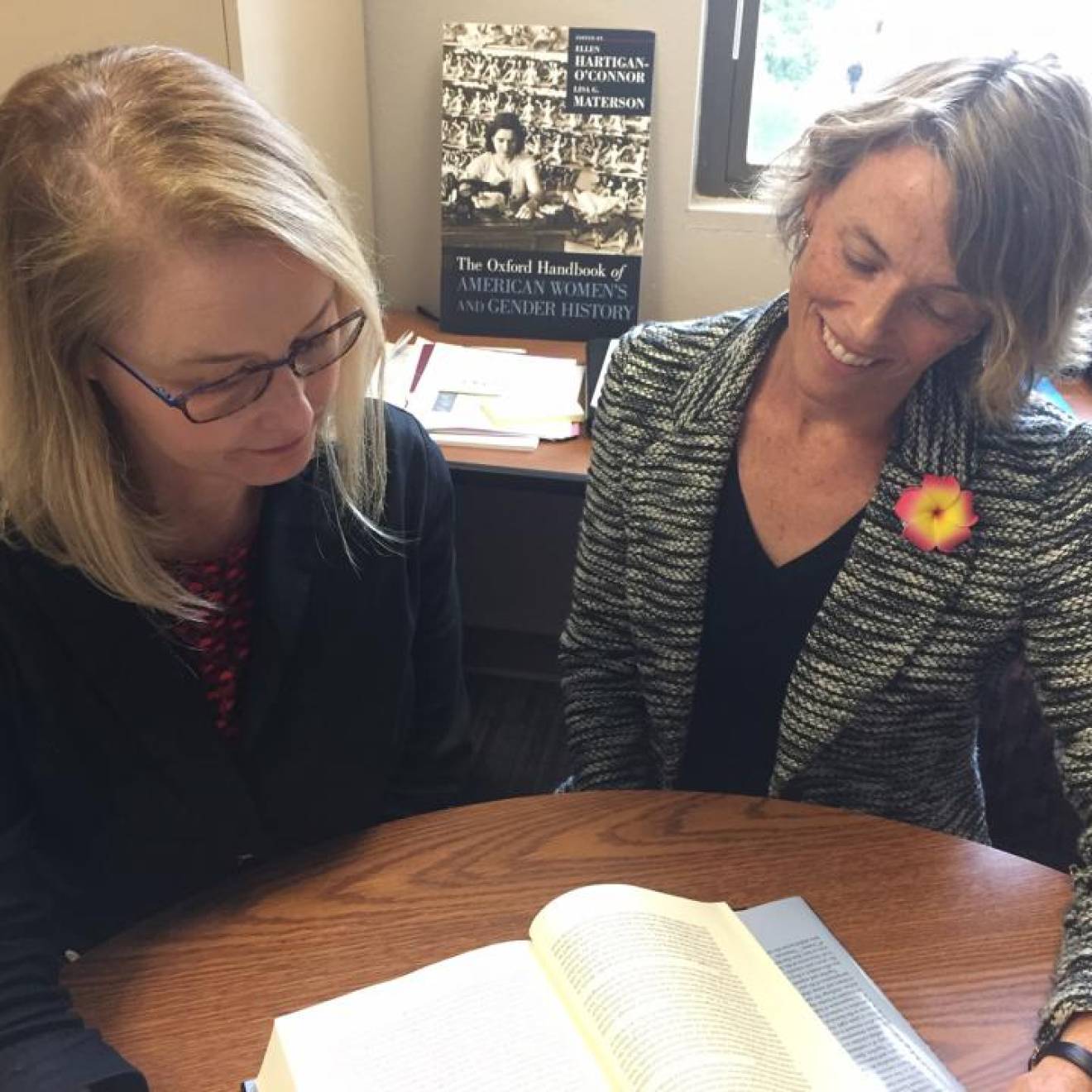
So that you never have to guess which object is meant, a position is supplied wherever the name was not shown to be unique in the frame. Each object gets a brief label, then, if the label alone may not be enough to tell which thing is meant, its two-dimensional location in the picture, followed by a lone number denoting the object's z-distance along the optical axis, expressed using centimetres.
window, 186
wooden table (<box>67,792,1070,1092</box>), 84
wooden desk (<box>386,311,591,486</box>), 155
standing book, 186
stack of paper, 165
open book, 73
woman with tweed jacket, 97
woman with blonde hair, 78
